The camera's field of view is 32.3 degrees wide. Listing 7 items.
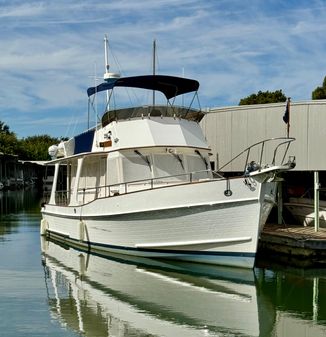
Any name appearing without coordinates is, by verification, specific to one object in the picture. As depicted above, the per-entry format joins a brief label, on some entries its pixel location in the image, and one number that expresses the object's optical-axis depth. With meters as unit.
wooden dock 15.48
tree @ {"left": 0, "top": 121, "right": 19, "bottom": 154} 75.31
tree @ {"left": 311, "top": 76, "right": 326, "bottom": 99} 45.09
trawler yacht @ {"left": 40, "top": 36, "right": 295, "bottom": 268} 13.82
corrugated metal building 18.73
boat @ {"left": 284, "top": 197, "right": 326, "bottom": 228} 18.42
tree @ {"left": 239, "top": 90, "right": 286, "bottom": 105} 48.62
